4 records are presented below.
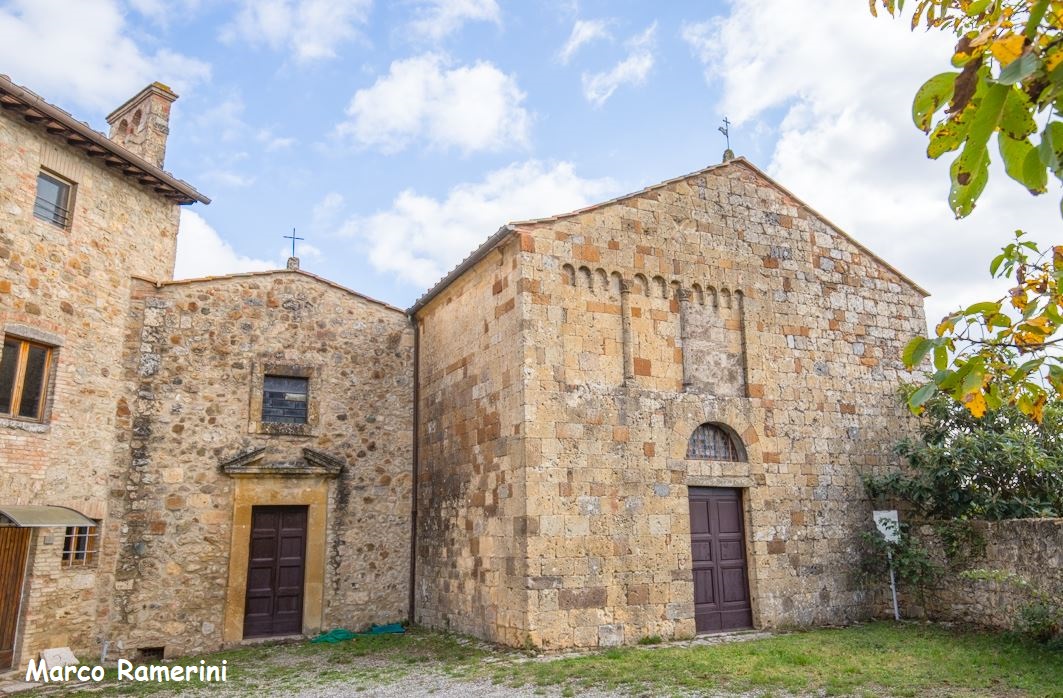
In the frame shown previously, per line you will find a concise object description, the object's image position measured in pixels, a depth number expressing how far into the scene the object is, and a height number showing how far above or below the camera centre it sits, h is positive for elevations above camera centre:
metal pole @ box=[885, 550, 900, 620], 11.42 -1.18
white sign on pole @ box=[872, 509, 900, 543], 11.52 -0.20
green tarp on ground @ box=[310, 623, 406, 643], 11.57 -1.87
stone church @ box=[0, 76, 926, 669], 9.90 +1.30
